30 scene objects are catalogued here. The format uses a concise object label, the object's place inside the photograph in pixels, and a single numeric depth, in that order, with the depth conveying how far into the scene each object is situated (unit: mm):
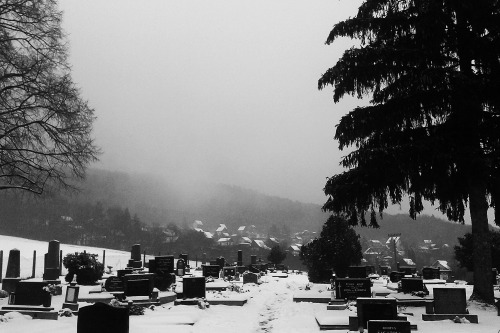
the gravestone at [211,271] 27562
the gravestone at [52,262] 20641
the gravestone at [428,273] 25438
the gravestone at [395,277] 22588
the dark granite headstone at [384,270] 34909
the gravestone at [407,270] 23859
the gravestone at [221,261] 36953
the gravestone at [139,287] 14758
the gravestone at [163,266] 19566
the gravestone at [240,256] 40212
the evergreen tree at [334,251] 23766
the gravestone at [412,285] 15398
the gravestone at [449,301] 10688
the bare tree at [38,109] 13875
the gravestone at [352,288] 14203
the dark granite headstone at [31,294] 11555
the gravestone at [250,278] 25820
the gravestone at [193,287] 15711
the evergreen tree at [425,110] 12180
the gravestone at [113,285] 17188
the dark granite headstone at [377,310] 8938
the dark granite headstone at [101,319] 6289
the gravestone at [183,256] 34062
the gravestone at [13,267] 18291
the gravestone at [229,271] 29795
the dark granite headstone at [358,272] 19469
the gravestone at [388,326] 7488
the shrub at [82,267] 19812
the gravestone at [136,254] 29531
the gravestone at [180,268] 29158
